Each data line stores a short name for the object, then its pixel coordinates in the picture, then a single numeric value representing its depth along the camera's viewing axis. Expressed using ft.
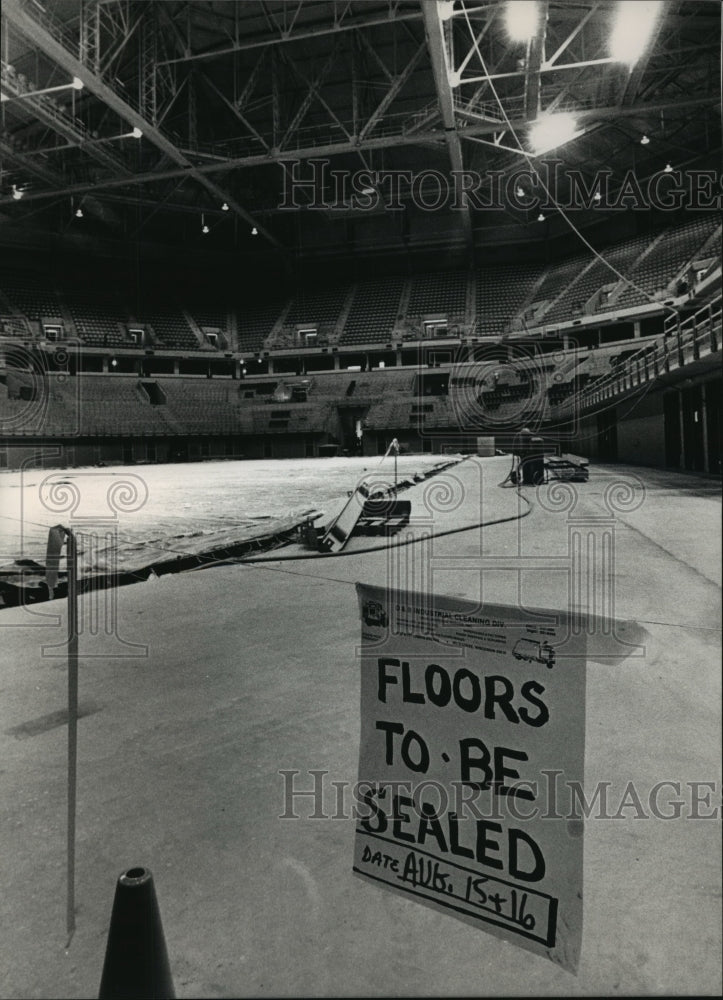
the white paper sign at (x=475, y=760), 3.00
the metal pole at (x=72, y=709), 3.61
